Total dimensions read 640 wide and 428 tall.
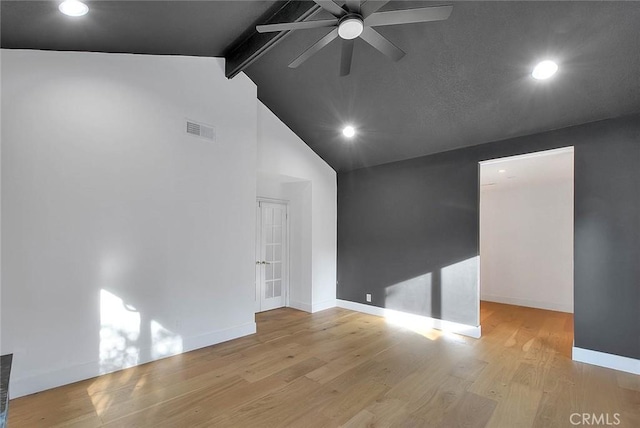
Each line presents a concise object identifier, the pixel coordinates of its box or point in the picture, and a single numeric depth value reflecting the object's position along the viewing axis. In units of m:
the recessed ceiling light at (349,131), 4.72
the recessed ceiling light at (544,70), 2.90
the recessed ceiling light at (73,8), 2.32
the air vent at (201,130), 3.73
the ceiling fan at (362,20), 2.06
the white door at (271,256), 5.51
